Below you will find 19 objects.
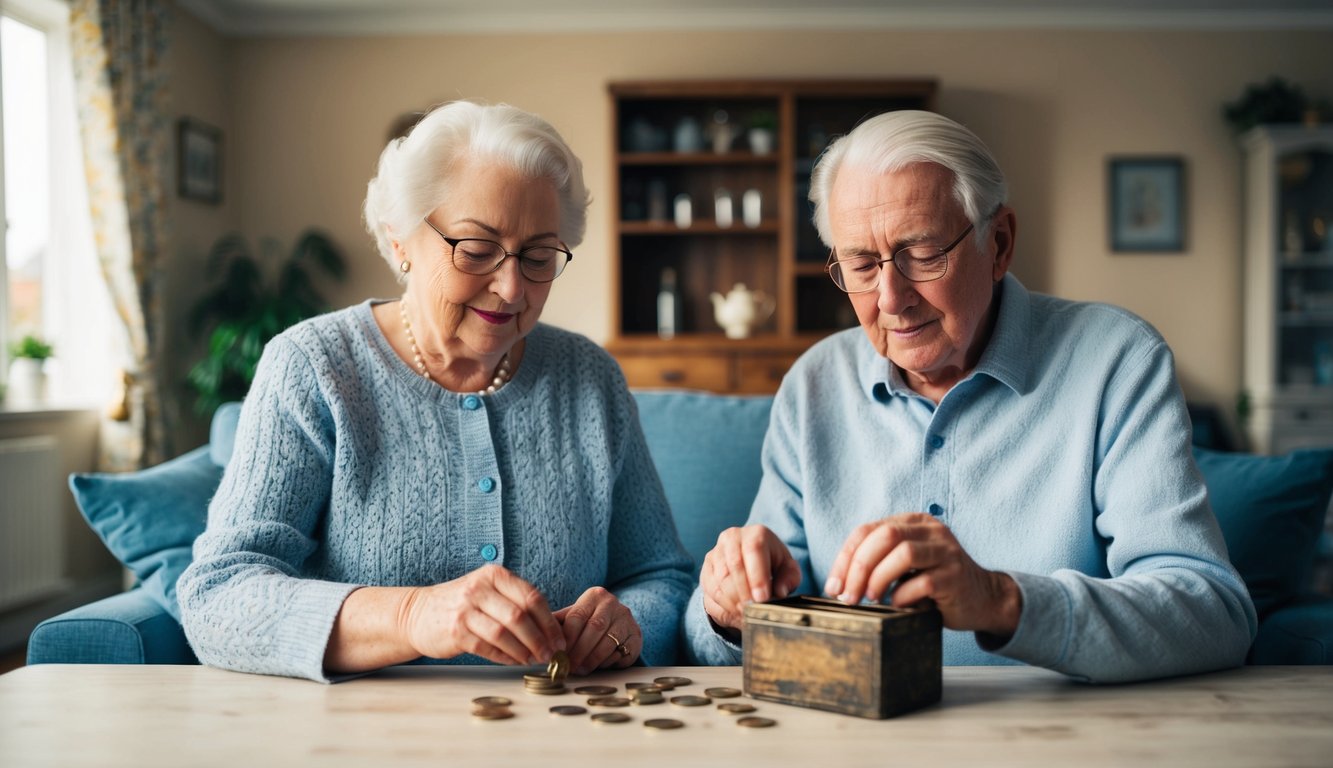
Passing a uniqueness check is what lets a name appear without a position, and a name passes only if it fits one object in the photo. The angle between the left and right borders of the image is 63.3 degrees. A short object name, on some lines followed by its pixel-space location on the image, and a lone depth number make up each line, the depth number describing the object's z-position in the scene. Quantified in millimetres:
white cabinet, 5539
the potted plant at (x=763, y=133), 5578
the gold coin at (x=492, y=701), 1004
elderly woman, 1362
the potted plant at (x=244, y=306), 5020
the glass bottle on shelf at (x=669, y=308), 5809
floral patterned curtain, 4359
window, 4348
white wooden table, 876
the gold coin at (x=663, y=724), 941
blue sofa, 1672
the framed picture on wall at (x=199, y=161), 5297
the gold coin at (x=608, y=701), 1021
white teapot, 5625
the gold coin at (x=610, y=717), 968
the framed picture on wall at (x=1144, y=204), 5898
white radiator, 3930
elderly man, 1172
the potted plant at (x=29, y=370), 4117
